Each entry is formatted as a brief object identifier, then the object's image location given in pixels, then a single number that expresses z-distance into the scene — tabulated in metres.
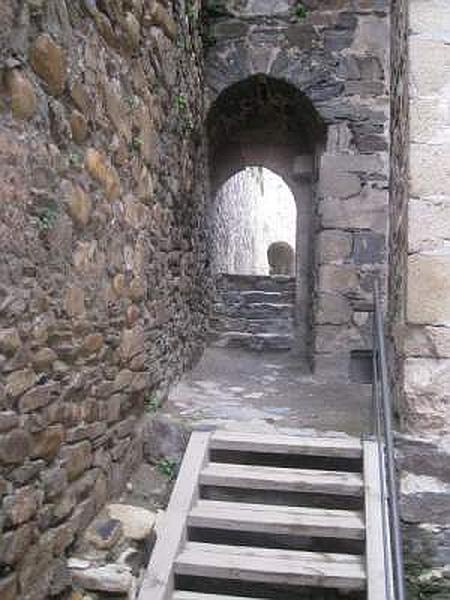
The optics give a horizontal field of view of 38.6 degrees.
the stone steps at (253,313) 7.12
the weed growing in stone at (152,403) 3.58
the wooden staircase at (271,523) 2.62
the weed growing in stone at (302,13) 5.56
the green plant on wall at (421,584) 3.07
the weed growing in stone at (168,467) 3.33
